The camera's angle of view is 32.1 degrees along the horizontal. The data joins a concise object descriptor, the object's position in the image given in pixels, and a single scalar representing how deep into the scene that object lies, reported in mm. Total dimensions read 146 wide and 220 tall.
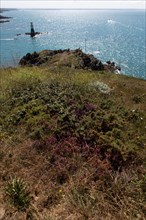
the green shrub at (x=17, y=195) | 4734
